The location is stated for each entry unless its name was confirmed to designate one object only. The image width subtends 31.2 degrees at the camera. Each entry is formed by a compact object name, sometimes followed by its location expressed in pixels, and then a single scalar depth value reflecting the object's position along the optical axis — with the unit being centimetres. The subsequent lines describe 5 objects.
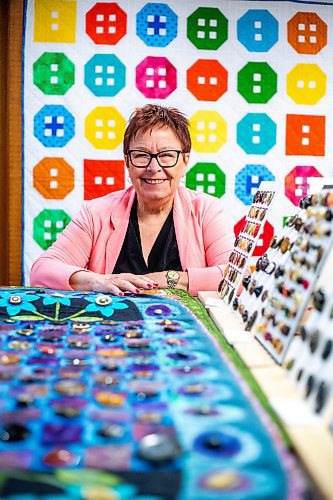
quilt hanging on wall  287
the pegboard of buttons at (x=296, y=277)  106
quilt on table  61
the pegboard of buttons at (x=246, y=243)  160
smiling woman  216
